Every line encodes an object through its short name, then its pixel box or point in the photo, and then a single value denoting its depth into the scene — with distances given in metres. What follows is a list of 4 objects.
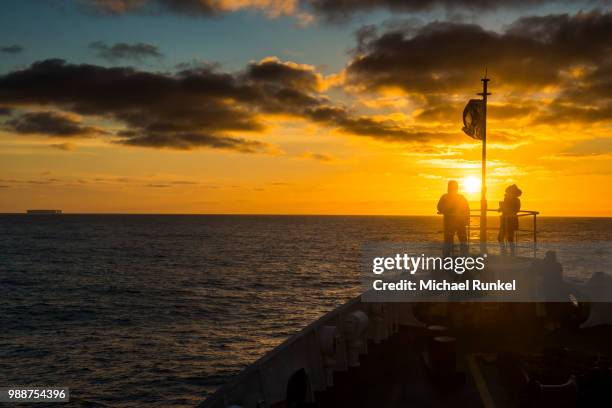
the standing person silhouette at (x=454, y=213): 13.86
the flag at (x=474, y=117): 14.61
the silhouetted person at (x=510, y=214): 14.27
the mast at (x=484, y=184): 13.76
